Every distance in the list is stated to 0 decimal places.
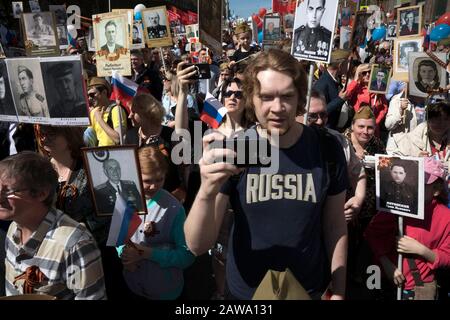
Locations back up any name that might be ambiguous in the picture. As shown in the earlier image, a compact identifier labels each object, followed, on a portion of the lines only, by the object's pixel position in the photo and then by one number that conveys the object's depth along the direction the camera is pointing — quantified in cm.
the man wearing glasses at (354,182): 270
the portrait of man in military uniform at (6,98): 293
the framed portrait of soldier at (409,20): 599
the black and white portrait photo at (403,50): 486
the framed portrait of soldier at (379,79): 542
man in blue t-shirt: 164
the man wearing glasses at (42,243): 171
